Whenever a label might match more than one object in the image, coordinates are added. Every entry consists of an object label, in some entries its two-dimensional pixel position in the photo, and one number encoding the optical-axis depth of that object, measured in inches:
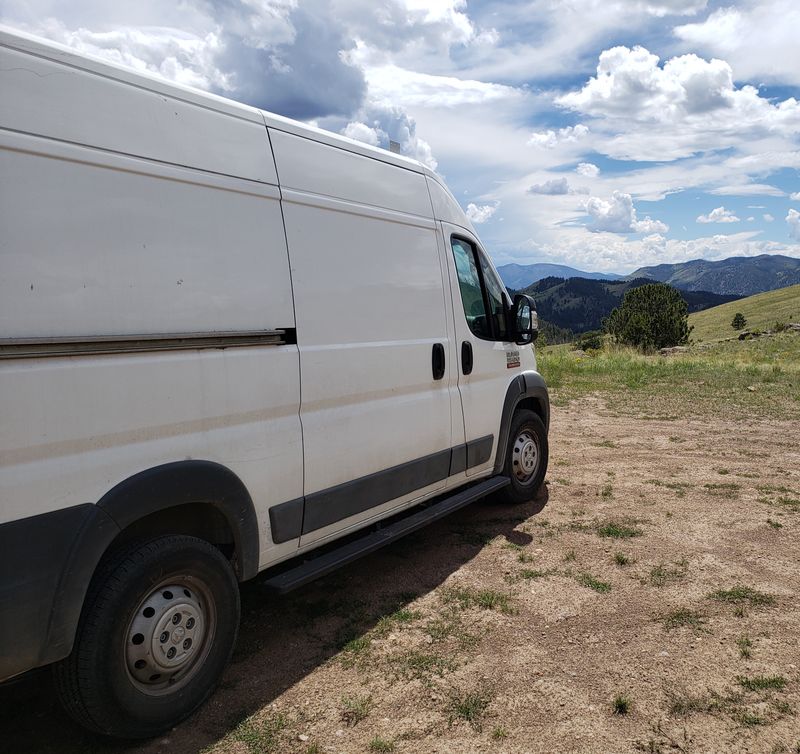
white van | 89.7
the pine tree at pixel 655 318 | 1925.4
